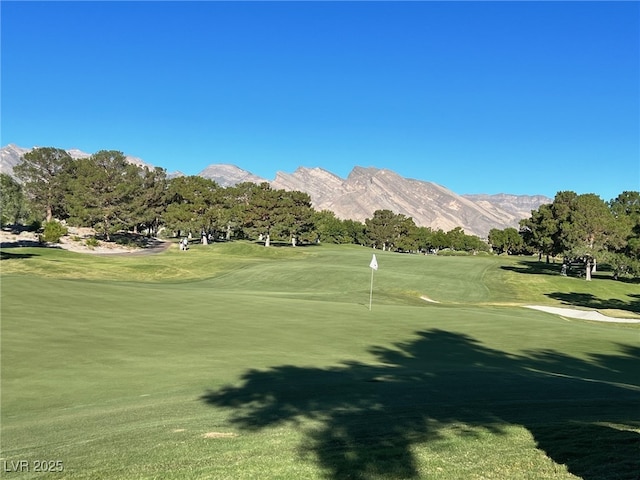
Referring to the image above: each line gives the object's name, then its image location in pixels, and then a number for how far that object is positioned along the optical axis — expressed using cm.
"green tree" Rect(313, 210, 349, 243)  17140
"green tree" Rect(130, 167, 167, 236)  10612
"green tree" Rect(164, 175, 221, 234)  11194
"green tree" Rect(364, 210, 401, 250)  16982
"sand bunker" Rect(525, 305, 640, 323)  3912
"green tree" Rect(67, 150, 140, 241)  10131
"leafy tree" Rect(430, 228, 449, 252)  18238
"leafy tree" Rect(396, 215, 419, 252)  17012
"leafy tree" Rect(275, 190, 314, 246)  11831
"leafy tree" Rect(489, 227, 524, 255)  17812
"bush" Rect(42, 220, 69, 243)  8412
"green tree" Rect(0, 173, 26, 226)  10091
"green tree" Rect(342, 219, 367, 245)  17988
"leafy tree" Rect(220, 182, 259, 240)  11650
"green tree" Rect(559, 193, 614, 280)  7212
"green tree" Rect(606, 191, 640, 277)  5450
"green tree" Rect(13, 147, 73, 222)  11875
